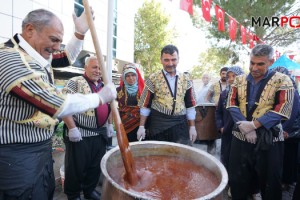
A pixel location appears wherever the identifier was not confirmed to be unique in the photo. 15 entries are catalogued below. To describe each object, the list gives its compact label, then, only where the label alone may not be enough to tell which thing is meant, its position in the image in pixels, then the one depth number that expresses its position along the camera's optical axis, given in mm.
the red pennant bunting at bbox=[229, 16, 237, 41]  8729
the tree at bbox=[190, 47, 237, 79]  34175
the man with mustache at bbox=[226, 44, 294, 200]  2525
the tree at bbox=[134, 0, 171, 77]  25812
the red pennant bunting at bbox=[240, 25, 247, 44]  9812
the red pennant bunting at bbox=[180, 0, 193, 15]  5916
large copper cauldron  1373
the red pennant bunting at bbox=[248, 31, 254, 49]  11117
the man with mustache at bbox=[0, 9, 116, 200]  1440
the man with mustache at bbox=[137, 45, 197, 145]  3219
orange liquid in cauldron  1629
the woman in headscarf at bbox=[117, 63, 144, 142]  4114
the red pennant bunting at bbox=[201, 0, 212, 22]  6482
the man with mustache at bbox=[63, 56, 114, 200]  3201
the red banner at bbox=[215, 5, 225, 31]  7390
